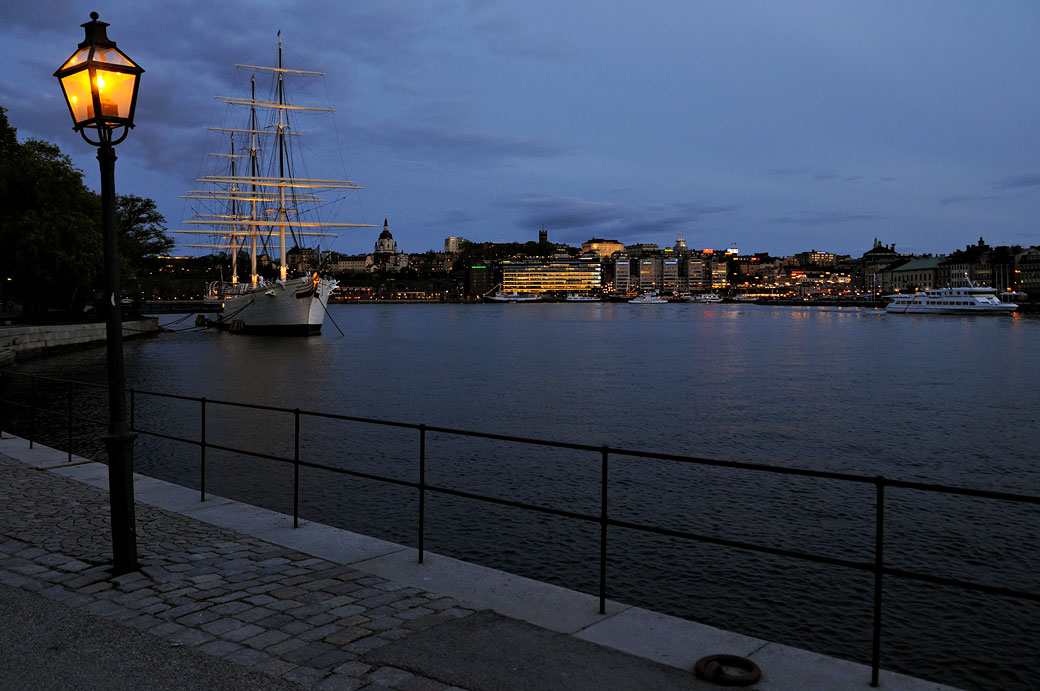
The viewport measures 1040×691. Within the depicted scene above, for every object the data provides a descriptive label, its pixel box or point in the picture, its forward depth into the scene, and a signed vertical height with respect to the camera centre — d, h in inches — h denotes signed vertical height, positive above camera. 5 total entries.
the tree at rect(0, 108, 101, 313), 2015.3 +172.7
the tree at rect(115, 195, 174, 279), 3440.0 +266.6
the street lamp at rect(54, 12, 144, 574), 285.7 +55.9
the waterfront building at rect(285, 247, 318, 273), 3698.6 +191.1
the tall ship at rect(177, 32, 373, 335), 3267.7 +242.9
